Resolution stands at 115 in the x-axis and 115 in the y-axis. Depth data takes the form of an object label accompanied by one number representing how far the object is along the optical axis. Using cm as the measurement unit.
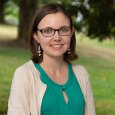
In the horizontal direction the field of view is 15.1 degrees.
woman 292
